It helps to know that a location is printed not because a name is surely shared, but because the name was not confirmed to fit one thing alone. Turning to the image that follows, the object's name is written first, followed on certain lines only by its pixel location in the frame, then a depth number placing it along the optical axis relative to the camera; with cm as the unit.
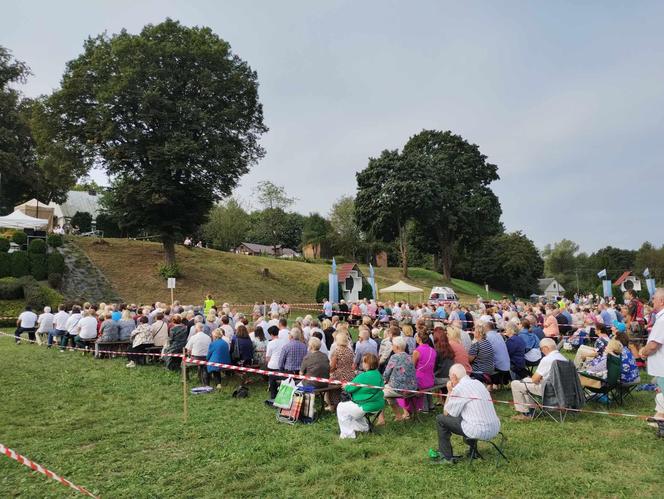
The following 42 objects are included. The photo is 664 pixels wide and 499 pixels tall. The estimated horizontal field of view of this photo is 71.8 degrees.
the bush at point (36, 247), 2530
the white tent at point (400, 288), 2900
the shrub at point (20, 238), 2503
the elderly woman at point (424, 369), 753
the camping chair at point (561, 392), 676
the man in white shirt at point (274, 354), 869
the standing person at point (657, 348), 575
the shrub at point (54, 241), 2767
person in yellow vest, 2003
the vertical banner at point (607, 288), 3247
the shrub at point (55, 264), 2531
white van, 3637
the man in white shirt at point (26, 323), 1566
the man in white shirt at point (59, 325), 1445
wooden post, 728
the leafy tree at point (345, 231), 6019
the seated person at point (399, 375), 704
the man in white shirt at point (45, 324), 1490
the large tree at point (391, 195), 4397
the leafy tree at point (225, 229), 5578
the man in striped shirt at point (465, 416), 525
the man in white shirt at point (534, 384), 696
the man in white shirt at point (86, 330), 1348
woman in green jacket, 652
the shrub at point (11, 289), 2112
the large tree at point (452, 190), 4547
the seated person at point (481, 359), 852
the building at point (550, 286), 7908
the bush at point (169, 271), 2960
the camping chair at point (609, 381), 754
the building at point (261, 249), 6456
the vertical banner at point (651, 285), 3275
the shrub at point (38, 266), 2475
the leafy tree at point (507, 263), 5603
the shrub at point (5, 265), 2336
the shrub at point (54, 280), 2472
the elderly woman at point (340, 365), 784
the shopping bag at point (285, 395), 732
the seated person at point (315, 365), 782
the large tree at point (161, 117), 2662
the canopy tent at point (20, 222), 2823
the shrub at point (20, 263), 2381
